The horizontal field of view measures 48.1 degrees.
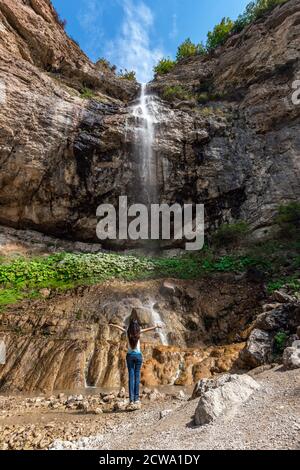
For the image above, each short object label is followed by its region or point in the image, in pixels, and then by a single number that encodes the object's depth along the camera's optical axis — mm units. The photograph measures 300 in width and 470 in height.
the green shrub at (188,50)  28031
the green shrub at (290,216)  14414
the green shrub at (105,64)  27484
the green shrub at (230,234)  15711
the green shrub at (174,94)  21609
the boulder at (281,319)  6812
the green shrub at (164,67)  28012
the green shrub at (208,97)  21234
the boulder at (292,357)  4878
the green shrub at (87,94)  18458
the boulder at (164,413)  4616
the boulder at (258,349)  6191
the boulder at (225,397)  3705
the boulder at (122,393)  6545
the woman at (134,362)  5477
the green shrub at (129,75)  28281
